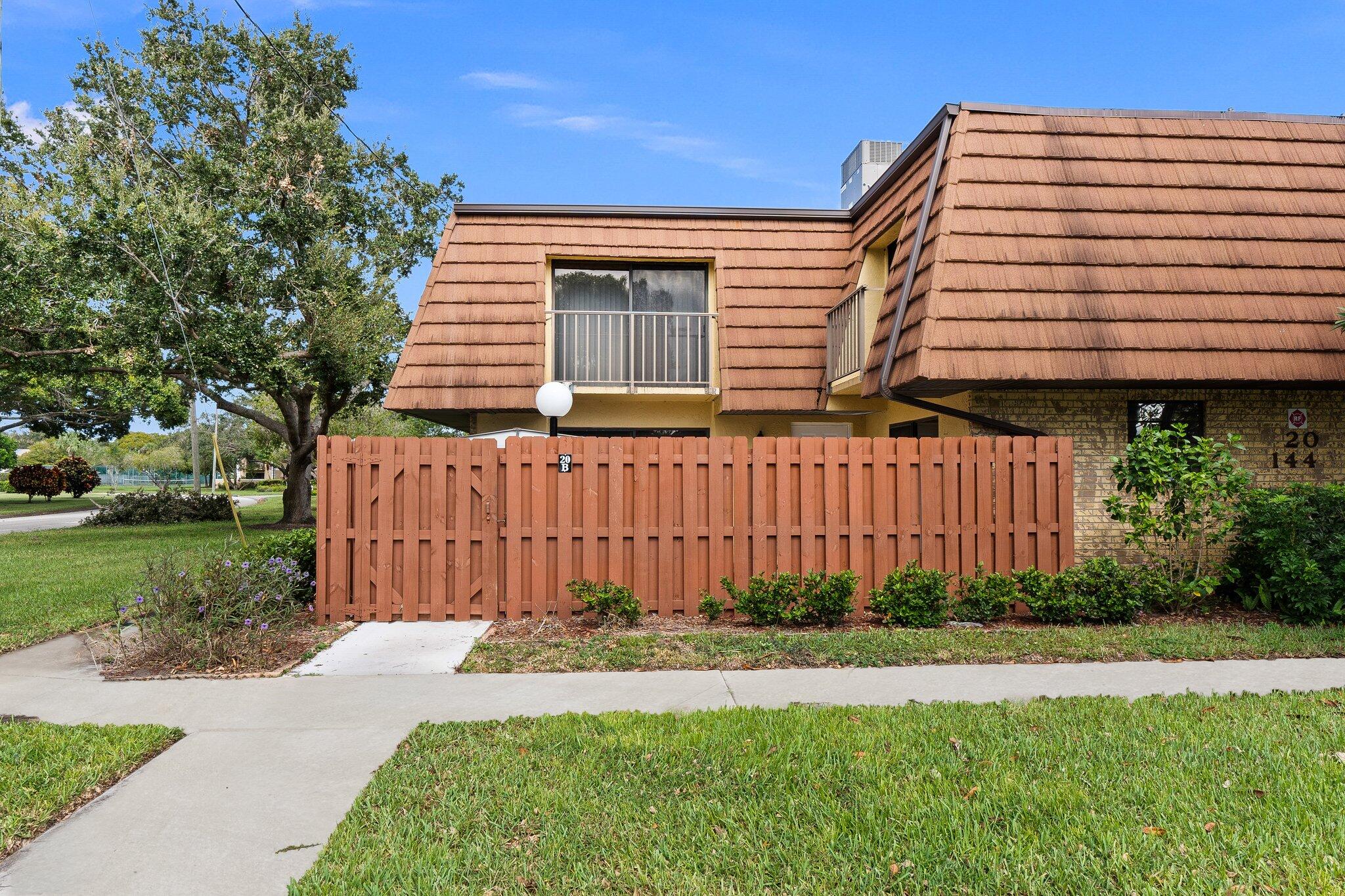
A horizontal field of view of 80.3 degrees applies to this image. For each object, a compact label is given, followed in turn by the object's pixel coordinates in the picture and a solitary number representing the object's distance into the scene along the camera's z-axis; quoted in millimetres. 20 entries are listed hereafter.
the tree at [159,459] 63188
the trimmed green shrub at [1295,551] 7652
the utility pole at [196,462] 29498
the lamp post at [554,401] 10078
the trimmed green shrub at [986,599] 7773
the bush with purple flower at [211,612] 6379
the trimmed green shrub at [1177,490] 8078
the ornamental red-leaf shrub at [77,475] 39500
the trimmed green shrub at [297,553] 7957
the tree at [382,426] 39719
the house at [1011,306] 9109
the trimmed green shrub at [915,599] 7590
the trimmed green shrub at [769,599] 7590
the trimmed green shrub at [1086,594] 7723
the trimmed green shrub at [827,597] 7500
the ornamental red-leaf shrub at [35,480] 38719
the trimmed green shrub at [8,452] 47906
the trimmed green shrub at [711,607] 7836
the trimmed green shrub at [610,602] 7605
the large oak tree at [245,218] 15414
